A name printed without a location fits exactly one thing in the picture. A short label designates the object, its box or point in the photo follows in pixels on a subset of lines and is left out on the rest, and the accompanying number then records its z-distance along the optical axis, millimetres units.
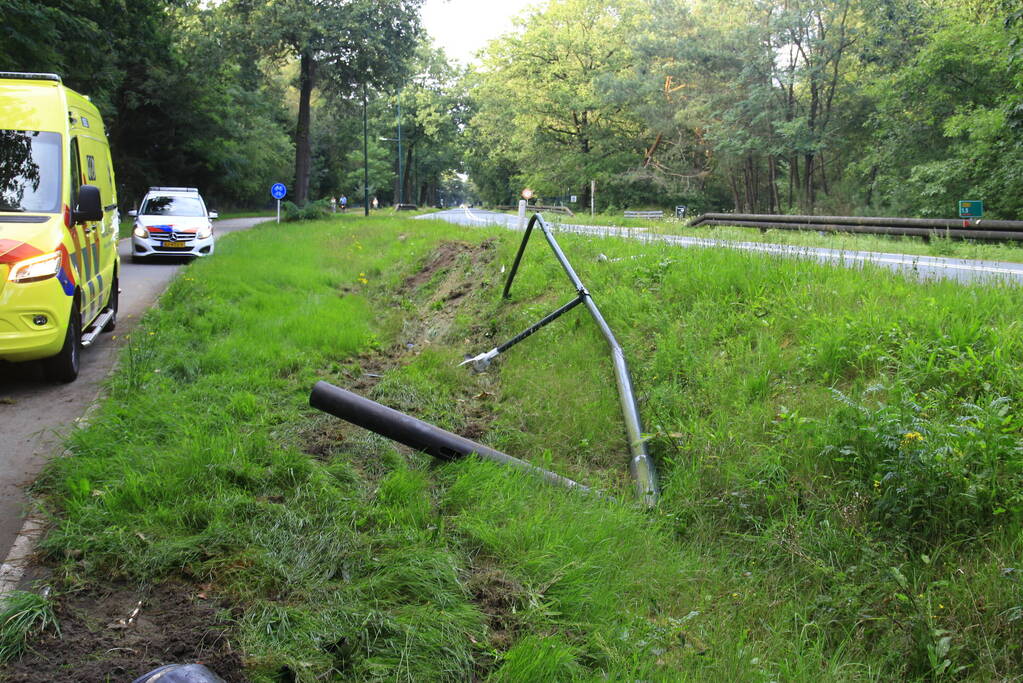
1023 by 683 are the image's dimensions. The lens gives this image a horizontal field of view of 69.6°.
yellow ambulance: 6344
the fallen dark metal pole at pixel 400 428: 4918
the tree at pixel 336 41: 31047
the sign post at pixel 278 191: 30984
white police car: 18312
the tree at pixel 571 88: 50594
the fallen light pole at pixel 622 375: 5000
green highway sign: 16306
